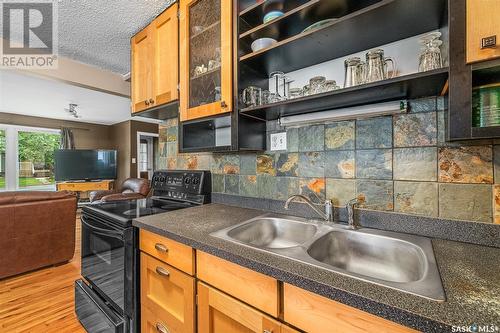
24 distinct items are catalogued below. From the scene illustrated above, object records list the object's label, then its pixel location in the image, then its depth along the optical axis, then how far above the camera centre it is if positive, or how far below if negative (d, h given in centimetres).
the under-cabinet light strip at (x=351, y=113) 98 +25
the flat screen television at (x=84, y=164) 543 +8
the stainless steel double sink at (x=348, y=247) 73 -32
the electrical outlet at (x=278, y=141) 137 +15
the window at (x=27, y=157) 486 +23
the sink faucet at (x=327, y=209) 112 -21
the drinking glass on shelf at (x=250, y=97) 128 +39
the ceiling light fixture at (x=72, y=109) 426 +114
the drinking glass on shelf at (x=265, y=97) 131 +39
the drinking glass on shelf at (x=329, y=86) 107 +38
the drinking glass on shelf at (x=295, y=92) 118 +38
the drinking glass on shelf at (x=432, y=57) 85 +40
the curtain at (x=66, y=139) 559 +71
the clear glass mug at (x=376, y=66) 96 +42
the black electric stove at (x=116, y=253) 117 -49
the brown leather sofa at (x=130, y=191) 360 -42
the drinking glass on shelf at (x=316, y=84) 110 +39
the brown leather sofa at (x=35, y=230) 217 -63
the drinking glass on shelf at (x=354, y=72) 101 +41
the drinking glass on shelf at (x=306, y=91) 112 +37
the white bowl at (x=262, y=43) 120 +65
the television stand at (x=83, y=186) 535 -45
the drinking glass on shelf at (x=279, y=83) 135 +50
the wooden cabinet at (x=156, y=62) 159 +79
